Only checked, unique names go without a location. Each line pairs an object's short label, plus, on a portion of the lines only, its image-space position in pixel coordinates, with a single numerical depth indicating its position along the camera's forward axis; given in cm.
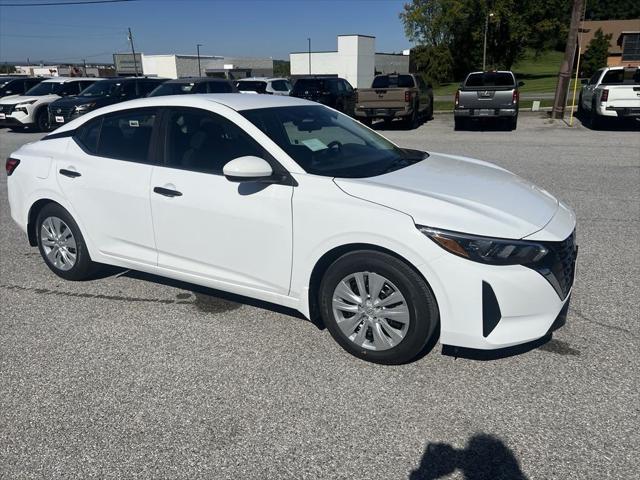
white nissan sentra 304
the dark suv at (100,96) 1678
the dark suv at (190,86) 1636
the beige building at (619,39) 5725
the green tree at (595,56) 5903
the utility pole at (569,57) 1852
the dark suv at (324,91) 1941
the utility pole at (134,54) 5988
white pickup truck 1492
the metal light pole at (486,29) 5422
